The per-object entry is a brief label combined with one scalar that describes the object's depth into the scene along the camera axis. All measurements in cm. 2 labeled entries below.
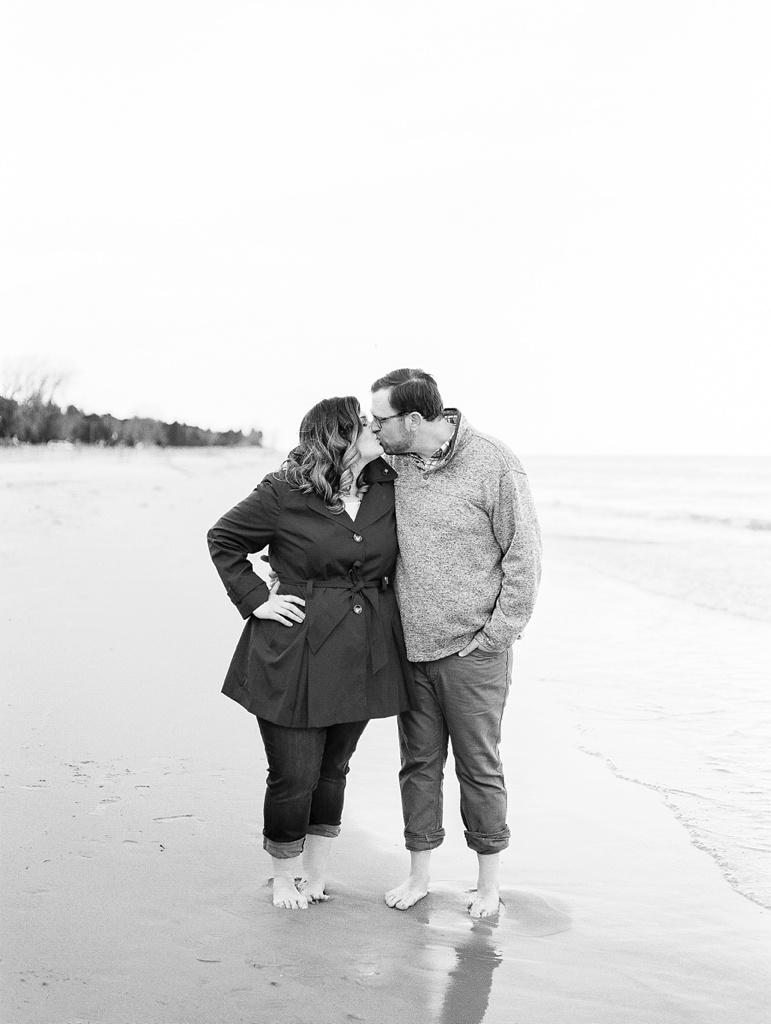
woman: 312
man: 317
